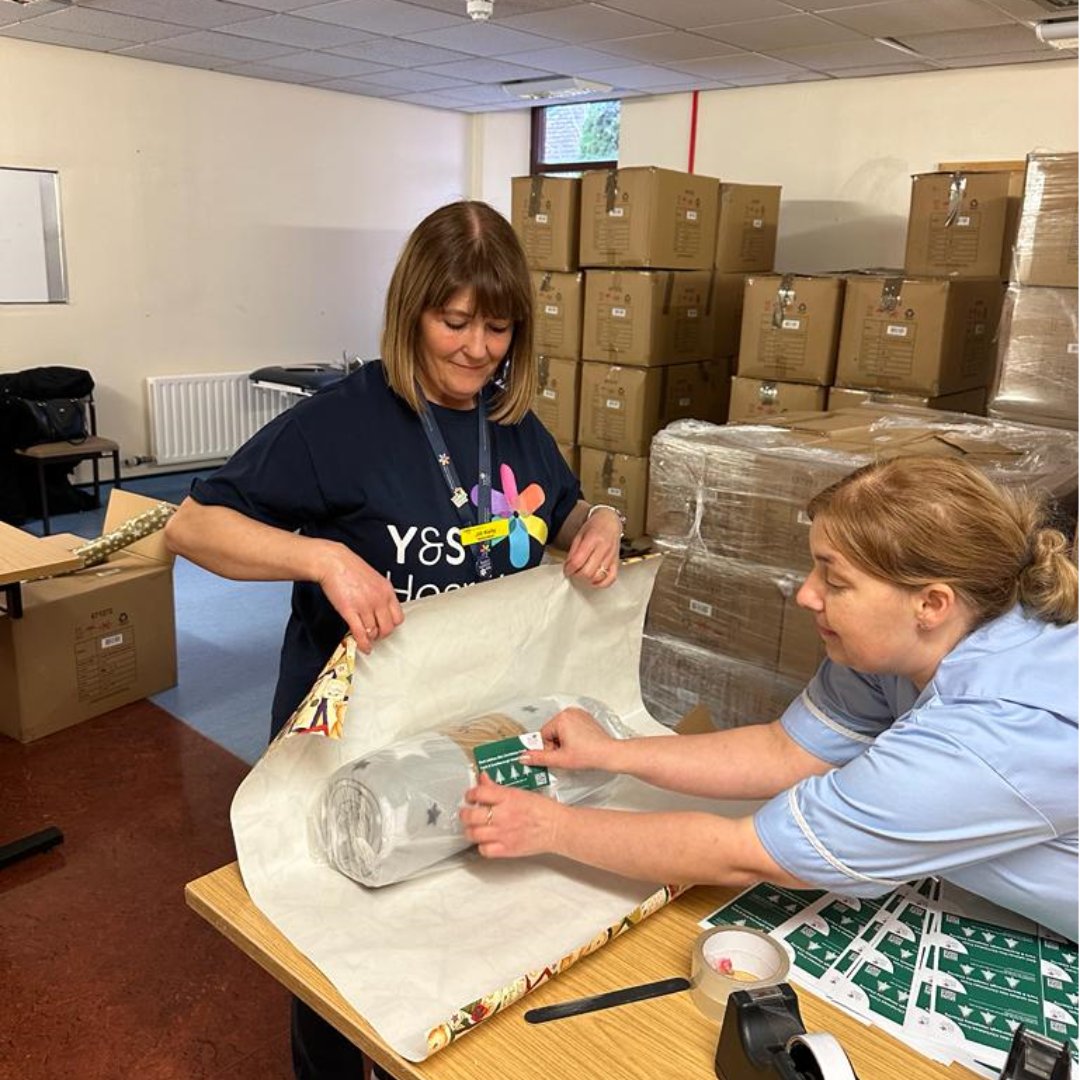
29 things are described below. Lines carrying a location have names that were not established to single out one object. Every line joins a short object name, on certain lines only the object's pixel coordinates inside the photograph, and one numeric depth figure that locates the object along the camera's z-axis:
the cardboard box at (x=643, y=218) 3.94
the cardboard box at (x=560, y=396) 4.26
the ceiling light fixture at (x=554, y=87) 6.03
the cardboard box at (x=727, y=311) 4.38
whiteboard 5.50
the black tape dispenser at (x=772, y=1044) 0.75
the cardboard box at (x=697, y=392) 4.23
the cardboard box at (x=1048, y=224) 2.75
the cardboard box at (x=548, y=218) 4.13
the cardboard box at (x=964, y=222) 3.64
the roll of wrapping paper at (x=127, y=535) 3.21
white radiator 6.33
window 7.03
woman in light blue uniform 0.91
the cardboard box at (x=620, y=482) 4.08
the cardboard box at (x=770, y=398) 3.69
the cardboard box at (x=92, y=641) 3.02
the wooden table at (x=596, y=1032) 0.85
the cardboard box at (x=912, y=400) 3.47
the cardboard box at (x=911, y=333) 3.38
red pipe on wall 6.30
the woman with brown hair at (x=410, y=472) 1.33
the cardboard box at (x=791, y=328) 3.58
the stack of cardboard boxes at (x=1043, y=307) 2.76
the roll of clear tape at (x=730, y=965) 0.91
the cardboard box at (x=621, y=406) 4.05
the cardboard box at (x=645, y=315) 3.98
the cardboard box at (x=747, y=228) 4.38
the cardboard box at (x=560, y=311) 4.18
